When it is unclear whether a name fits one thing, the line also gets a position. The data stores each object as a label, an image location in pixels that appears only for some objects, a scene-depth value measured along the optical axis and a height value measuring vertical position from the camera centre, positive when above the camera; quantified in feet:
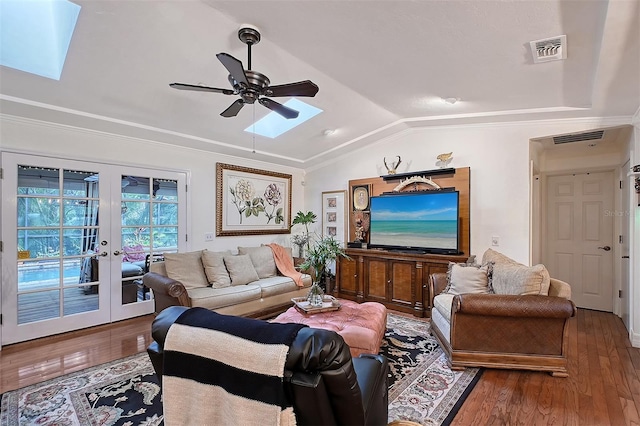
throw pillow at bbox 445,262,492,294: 10.23 -2.23
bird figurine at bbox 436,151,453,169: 13.99 +2.59
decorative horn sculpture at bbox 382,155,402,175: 15.72 +2.58
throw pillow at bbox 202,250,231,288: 12.69 -2.39
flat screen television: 13.47 -0.36
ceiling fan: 7.31 +3.21
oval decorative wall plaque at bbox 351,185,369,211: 16.93 +1.00
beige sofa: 11.02 -2.92
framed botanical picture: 16.07 +0.75
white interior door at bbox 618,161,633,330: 11.60 -1.16
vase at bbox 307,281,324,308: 10.33 -2.81
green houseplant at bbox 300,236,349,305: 10.40 -1.65
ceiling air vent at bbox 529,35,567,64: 7.00 +4.02
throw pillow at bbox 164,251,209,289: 12.06 -2.25
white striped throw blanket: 3.36 -1.89
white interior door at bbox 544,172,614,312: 14.16 -1.01
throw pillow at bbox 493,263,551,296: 8.47 -1.92
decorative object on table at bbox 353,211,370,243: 16.90 -0.60
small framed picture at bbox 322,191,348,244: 18.08 -0.04
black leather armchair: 3.29 -1.82
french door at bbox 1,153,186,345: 10.42 -1.03
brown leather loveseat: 8.15 -3.23
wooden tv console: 13.58 -3.13
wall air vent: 11.86 +3.19
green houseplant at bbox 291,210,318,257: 18.17 -1.04
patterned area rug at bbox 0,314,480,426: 6.58 -4.43
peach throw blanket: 14.98 -2.60
